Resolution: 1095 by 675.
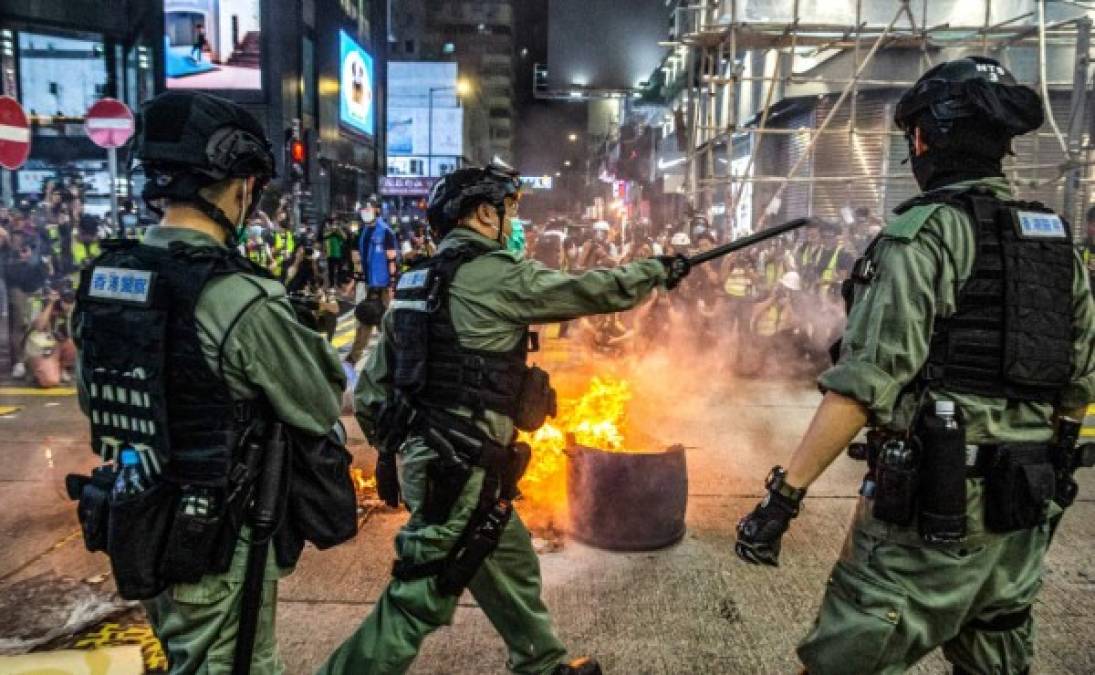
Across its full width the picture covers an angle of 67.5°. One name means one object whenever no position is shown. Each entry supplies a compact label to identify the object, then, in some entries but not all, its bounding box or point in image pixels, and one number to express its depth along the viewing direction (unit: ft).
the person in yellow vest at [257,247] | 47.09
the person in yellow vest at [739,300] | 32.91
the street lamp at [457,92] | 201.03
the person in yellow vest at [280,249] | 47.78
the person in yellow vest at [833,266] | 35.06
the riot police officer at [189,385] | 6.55
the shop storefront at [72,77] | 75.00
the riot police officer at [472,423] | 8.83
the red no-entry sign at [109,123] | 33.06
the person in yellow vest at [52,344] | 29.55
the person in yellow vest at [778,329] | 33.01
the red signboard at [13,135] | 27.32
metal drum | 13.84
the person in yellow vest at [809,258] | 37.42
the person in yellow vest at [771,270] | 34.81
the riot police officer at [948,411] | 6.59
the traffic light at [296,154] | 57.26
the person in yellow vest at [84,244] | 34.88
